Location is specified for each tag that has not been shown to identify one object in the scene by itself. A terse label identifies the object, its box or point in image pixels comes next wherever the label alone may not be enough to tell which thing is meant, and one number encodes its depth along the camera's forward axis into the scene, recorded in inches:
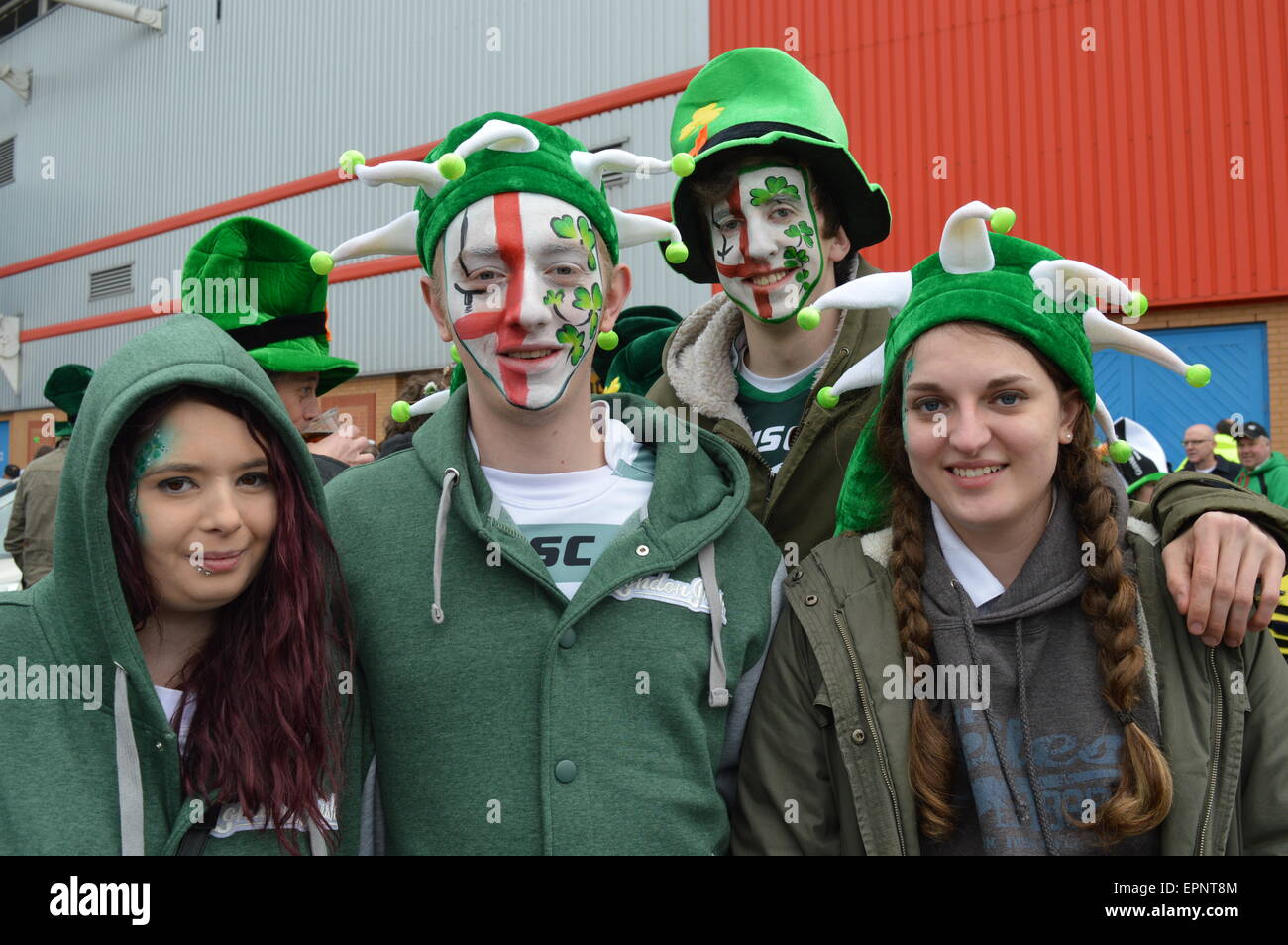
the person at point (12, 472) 503.5
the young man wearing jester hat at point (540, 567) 75.3
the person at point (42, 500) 225.6
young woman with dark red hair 69.3
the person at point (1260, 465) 265.6
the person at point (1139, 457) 157.2
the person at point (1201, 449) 288.4
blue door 366.3
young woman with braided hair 73.6
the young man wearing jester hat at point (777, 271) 111.9
